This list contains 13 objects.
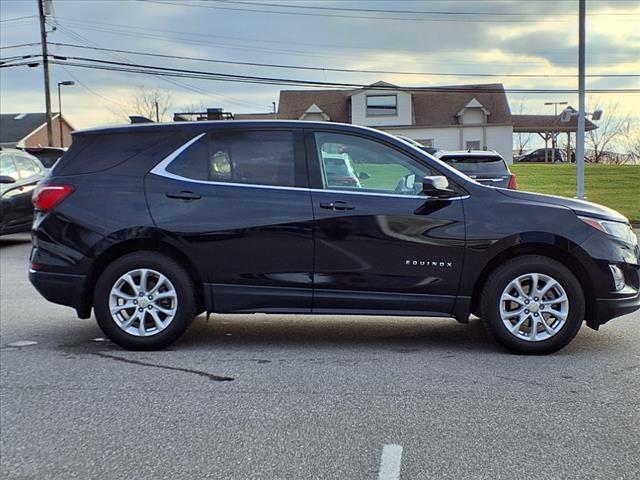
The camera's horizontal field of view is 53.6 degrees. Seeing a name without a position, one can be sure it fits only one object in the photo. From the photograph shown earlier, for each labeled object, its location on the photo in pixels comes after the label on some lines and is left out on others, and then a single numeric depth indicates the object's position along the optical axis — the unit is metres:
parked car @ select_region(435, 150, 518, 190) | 10.56
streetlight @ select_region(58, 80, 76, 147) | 51.65
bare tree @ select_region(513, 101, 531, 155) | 72.86
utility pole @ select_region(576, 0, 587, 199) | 16.36
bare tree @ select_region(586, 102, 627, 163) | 54.61
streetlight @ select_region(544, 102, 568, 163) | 48.45
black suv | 4.95
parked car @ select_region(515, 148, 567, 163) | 51.34
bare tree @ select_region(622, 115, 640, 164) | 51.00
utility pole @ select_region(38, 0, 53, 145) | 29.02
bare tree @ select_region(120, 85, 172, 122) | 57.65
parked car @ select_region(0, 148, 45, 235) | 10.97
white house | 43.12
